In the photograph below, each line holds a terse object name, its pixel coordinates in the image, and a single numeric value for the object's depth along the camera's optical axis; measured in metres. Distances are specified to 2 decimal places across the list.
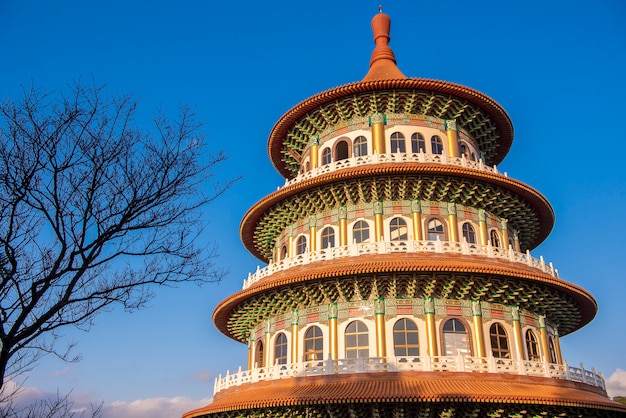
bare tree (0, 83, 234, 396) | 8.82
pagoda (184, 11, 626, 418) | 18.45
